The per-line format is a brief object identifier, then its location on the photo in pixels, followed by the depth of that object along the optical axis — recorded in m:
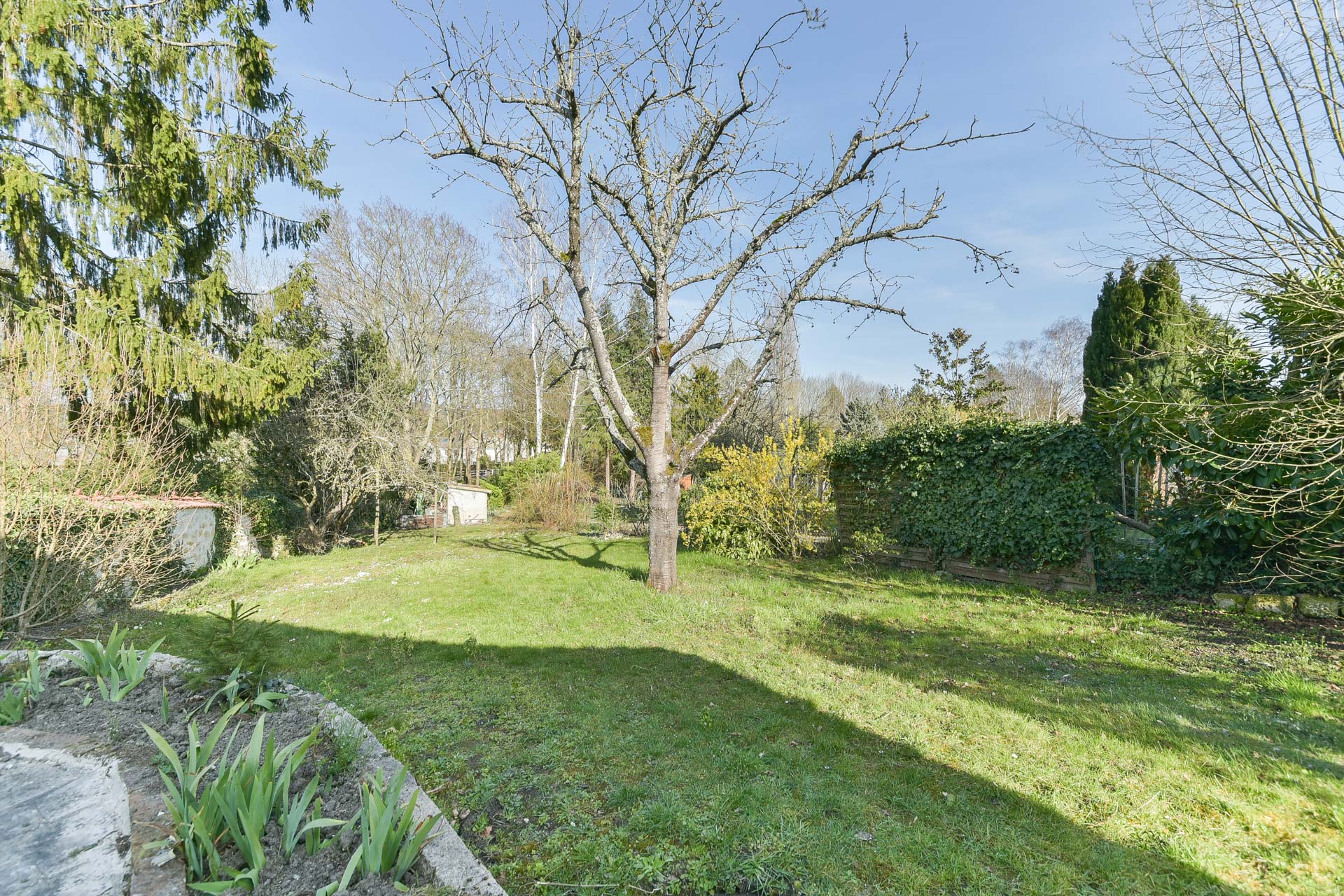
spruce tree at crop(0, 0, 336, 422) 6.95
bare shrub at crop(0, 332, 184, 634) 5.16
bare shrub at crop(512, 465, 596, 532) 15.15
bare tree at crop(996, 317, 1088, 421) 31.17
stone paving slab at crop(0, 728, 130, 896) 1.68
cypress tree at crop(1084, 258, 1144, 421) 14.30
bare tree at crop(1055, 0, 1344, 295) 4.09
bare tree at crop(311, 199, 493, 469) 18.00
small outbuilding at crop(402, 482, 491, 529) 18.38
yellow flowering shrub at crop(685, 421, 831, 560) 9.56
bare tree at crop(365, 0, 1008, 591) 6.29
